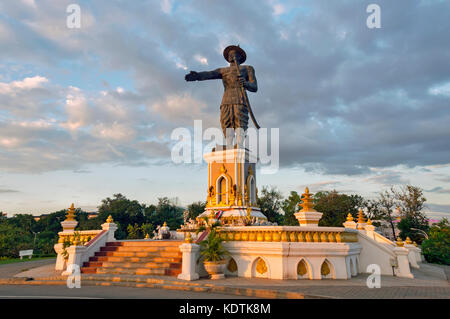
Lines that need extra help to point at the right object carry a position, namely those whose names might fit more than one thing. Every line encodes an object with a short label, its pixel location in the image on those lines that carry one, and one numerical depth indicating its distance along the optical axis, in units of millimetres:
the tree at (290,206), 43650
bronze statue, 20391
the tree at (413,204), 42812
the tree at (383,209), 45191
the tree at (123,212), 53438
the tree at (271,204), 45419
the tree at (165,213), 54494
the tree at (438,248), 21359
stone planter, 10836
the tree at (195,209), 45453
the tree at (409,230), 36719
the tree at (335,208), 42344
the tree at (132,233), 20964
